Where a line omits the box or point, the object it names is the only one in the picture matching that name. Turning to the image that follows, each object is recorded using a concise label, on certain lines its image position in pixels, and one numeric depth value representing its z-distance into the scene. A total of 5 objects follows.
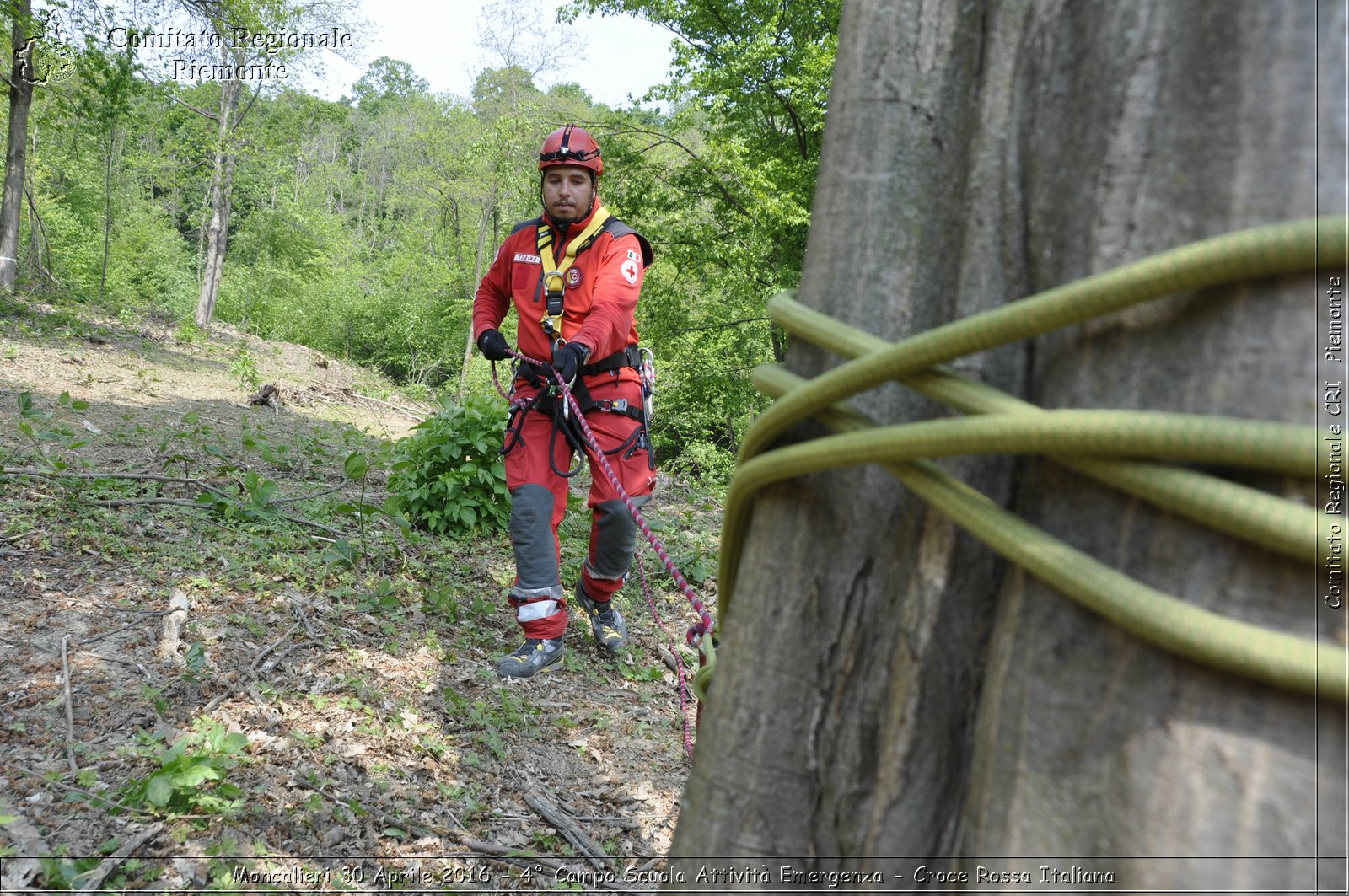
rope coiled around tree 0.78
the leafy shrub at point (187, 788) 2.22
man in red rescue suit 4.00
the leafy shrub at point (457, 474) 5.66
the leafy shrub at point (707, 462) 15.37
